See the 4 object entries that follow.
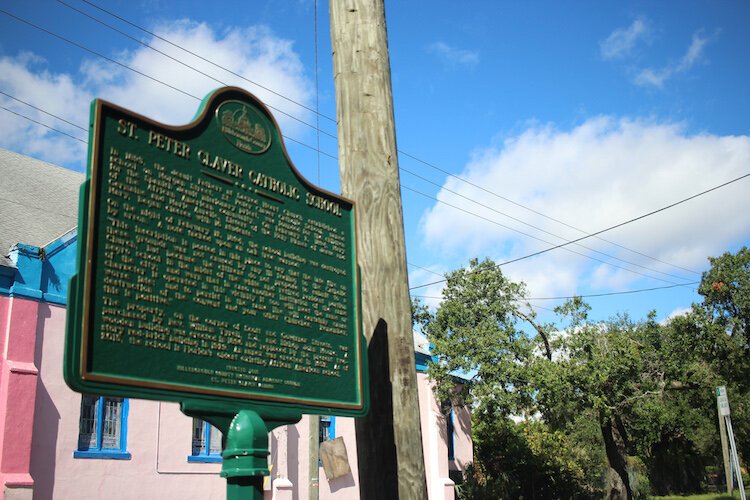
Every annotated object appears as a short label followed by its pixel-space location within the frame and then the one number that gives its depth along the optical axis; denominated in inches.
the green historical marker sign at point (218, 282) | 172.4
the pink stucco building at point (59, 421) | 555.2
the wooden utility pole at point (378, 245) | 230.1
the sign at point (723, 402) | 788.0
